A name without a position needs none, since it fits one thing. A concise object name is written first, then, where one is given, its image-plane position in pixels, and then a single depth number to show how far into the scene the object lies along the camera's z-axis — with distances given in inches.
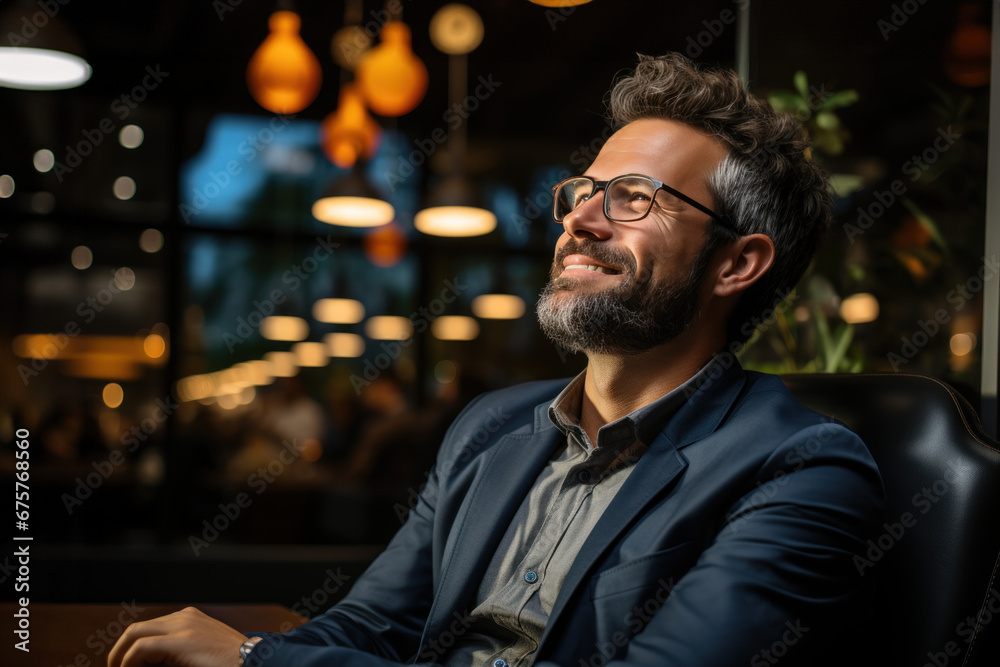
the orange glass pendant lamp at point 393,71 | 128.6
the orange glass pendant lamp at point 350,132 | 160.4
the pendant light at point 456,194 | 187.2
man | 43.3
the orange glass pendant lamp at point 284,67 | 120.9
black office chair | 43.4
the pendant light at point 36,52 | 95.6
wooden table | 48.3
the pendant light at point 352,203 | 186.1
